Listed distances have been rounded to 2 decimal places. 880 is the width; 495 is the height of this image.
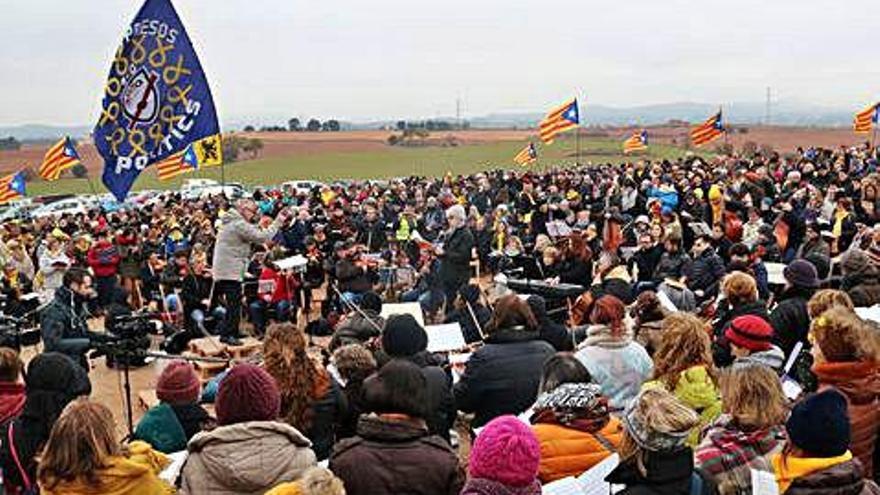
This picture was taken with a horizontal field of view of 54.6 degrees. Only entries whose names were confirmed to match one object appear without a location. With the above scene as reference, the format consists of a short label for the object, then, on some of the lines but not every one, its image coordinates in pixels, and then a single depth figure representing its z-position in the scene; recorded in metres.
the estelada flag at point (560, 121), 22.89
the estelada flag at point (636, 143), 33.93
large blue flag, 8.11
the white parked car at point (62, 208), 32.75
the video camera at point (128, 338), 6.53
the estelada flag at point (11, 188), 22.47
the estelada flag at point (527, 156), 31.09
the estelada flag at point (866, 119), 25.95
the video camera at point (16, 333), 9.17
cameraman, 7.85
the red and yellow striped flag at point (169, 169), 14.96
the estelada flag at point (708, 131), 26.94
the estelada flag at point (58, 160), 22.28
